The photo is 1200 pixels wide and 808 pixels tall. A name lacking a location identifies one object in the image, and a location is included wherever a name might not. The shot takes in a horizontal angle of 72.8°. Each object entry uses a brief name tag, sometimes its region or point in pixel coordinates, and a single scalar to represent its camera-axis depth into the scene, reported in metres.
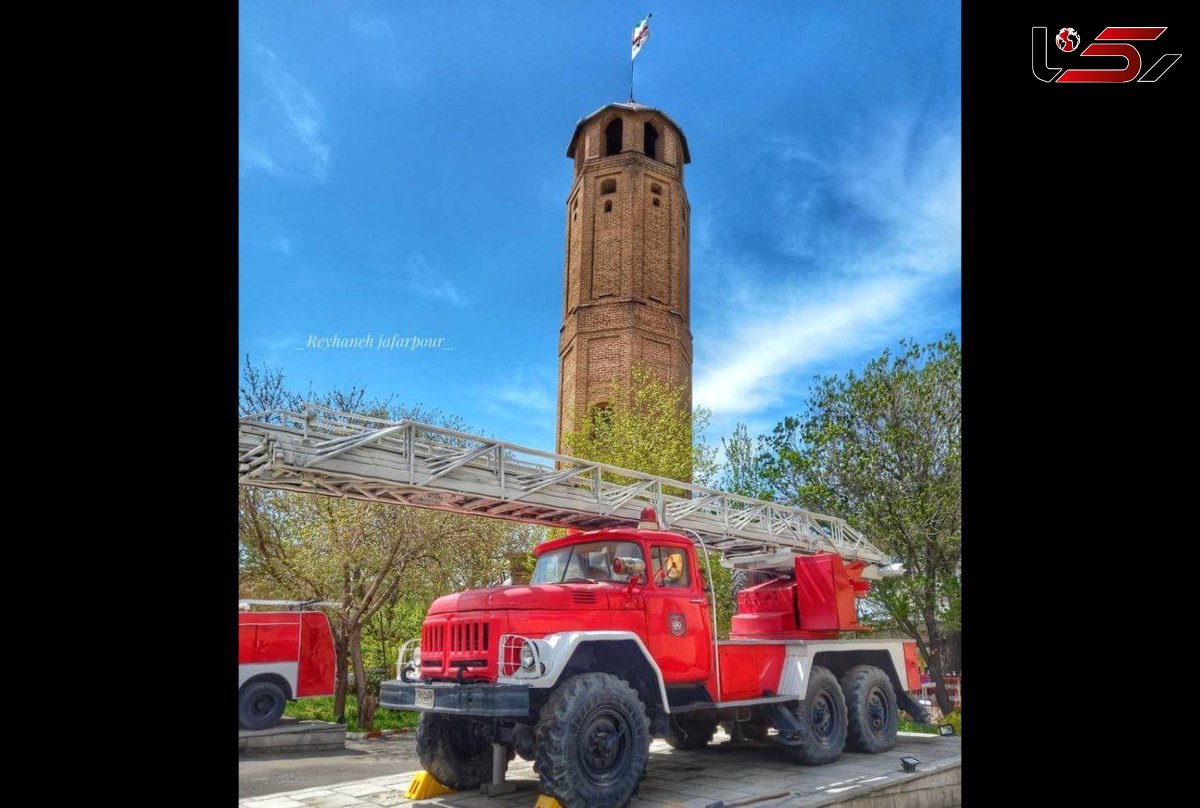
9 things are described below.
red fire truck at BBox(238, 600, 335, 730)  14.05
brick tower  29.55
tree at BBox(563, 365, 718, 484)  22.33
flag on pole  21.76
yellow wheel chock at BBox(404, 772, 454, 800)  7.59
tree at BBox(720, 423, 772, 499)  17.95
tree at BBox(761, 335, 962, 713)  15.17
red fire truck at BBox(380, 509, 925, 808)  6.65
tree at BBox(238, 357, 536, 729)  15.14
